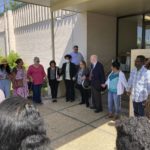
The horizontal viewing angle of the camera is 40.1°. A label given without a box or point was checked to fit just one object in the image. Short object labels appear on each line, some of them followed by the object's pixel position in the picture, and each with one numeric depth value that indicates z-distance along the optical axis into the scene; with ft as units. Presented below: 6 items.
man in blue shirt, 23.63
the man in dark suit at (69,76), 22.09
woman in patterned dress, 19.63
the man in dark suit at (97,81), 18.38
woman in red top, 21.31
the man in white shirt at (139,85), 13.46
